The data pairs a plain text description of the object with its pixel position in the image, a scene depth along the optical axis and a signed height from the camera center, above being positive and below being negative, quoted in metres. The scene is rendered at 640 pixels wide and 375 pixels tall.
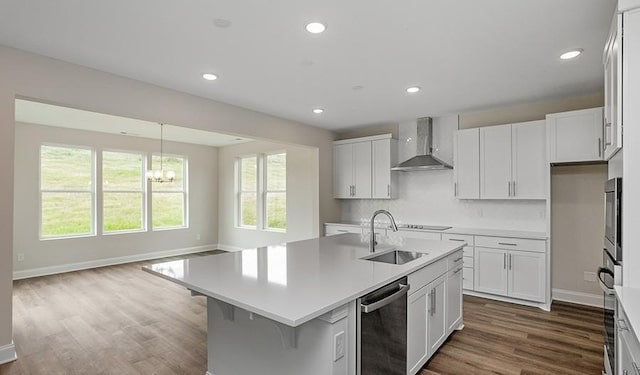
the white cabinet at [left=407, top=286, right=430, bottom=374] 2.24 -1.03
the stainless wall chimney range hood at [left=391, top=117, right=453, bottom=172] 4.97 +0.58
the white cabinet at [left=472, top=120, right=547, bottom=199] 4.12 +0.34
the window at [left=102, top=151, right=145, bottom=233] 6.64 -0.11
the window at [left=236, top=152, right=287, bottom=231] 7.21 -0.10
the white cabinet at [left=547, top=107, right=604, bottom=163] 3.68 +0.60
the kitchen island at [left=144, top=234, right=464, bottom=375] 1.60 -0.56
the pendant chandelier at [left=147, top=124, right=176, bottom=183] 6.02 +0.21
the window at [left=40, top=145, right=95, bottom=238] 5.95 -0.09
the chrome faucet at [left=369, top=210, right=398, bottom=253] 2.82 -0.47
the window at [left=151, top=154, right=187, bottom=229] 7.39 -0.25
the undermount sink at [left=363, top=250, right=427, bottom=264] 2.74 -0.60
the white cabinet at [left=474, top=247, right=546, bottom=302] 3.95 -1.08
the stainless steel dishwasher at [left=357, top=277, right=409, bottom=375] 1.75 -0.84
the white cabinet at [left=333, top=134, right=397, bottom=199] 5.54 +0.35
